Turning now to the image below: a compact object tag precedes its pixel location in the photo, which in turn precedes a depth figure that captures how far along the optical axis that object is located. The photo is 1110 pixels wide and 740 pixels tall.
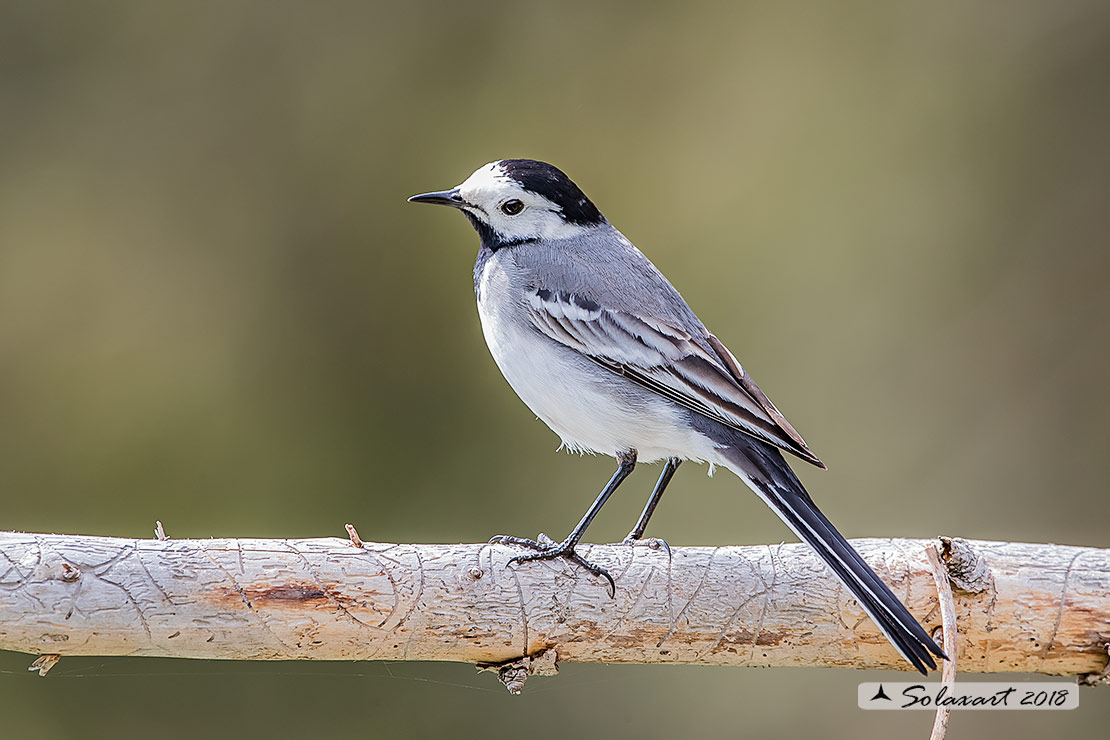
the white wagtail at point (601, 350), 5.42
